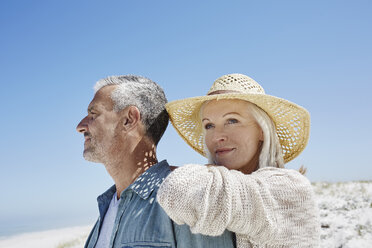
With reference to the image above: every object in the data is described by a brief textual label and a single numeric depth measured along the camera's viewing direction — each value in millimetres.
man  1050
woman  753
